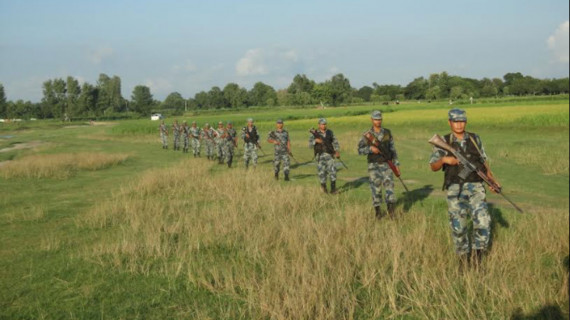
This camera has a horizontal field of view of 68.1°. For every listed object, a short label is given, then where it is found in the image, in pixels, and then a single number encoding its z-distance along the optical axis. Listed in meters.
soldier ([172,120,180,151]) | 27.00
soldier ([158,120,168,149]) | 28.68
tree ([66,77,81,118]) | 96.81
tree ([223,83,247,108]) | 115.94
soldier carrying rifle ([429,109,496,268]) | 5.25
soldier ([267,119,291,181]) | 13.70
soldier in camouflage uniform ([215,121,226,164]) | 18.44
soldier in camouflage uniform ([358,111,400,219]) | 8.22
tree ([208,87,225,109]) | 126.38
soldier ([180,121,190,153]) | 25.74
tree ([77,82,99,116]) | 92.44
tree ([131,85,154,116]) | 129.88
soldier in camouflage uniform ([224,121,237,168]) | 17.64
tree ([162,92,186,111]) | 157.88
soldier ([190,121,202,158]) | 22.31
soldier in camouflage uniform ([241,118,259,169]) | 15.78
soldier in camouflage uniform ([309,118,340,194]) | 10.95
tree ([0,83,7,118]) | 88.44
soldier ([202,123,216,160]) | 20.36
